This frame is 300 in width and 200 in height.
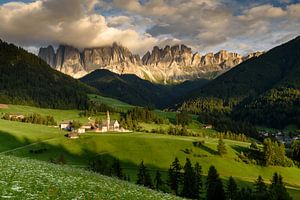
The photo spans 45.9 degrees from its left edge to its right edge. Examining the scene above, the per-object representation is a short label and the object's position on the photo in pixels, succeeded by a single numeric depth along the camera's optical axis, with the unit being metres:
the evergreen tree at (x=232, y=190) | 87.89
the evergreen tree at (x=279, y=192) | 72.81
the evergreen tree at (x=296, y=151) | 176.11
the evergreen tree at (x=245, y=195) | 85.87
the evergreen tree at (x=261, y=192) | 80.74
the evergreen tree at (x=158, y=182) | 101.25
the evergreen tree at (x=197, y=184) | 90.06
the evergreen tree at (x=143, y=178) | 98.12
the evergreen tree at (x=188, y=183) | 89.81
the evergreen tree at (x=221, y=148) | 161.24
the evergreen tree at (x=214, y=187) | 84.06
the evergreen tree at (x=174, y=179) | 100.81
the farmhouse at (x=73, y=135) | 179.25
